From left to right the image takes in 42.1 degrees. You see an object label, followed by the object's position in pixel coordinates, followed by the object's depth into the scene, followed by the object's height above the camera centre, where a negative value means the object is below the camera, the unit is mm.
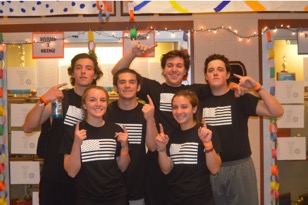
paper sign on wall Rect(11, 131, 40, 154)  3881 -375
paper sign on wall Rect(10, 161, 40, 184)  3867 -665
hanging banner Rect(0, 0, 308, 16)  3631 +877
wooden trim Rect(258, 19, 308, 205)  3863 +743
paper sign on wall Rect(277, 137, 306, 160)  3900 -463
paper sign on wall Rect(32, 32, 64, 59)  3789 +561
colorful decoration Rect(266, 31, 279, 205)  3836 -340
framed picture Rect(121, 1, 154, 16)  3779 +892
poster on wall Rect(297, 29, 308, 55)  3807 +568
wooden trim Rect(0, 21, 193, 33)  3812 +732
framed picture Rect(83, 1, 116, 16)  3766 +904
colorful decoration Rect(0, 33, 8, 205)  3770 -364
